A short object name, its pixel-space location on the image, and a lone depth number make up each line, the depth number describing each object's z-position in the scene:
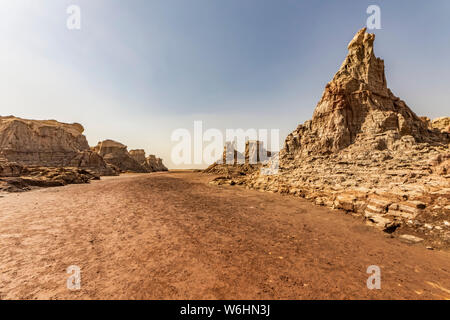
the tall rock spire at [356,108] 13.33
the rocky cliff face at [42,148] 32.72
